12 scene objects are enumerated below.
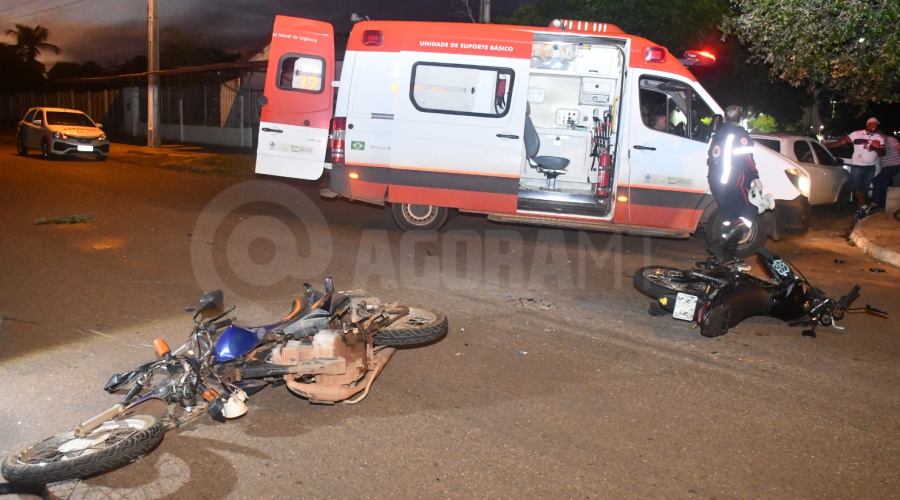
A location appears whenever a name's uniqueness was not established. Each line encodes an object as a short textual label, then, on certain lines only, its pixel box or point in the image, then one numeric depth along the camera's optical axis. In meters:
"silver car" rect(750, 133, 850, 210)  13.85
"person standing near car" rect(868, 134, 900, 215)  13.83
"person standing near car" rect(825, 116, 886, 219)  13.68
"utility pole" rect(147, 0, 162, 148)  22.41
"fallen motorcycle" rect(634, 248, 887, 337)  5.85
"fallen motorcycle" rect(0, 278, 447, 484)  3.56
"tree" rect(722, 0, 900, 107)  8.94
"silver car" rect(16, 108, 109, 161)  18.23
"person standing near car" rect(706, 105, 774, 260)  7.46
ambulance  8.98
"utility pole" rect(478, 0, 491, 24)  17.62
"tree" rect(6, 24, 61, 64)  69.62
